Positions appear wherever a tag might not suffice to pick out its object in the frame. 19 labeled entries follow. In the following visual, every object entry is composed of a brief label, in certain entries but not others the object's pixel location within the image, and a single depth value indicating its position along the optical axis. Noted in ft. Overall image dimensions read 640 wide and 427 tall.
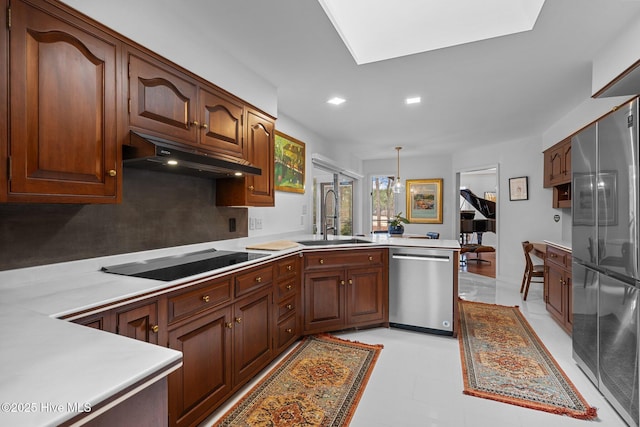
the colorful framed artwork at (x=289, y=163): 11.44
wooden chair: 13.35
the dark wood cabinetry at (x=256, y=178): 8.17
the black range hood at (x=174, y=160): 4.98
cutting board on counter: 8.38
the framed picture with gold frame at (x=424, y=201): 21.35
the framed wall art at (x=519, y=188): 16.06
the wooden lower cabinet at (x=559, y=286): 9.62
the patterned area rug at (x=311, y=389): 5.80
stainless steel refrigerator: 5.33
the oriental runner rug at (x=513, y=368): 6.34
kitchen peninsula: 1.92
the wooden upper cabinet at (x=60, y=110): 3.80
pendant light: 18.97
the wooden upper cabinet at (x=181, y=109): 5.35
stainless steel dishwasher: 9.65
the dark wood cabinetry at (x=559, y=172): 12.03
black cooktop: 5.32
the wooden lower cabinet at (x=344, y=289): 9.43
